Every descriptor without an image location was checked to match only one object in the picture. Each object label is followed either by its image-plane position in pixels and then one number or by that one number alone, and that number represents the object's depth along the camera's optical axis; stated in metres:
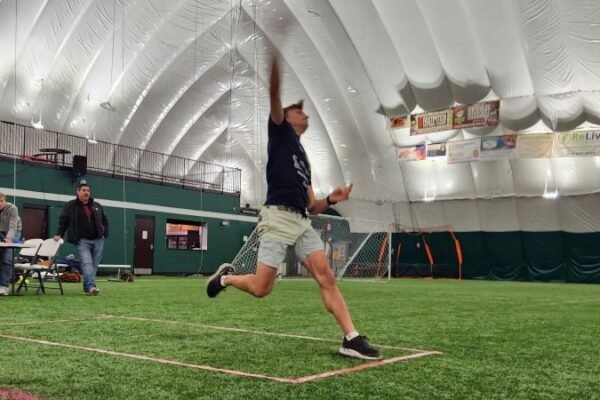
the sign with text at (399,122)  27.34
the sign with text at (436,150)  27.70
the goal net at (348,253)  25.00
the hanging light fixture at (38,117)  27.08
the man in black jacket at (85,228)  10.81
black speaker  24.14
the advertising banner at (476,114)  24.72
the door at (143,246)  27.72
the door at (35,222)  23.33
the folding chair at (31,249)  10.73
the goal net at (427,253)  32.94
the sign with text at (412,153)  28.56
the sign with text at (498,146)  25.92
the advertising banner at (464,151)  26.77
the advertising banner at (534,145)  25.22
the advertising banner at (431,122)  25.86
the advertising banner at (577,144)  24.06
